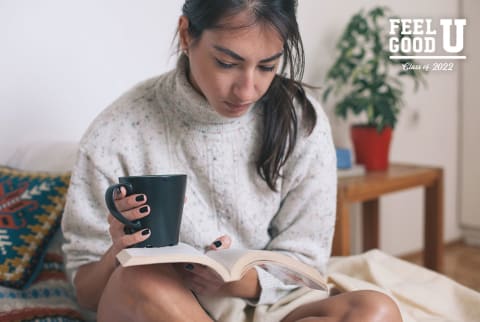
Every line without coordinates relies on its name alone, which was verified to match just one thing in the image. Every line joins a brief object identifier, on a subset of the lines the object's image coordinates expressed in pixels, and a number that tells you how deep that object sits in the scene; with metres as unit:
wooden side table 1.69
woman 0.86
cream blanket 1.05
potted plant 2.02
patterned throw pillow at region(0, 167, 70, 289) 1.08
